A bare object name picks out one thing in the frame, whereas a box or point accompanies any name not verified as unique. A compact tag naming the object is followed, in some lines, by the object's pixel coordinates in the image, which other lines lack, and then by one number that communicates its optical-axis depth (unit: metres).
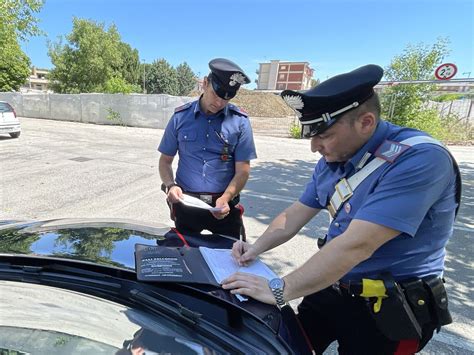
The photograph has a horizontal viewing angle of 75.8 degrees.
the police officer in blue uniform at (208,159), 2.33
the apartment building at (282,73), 75.62
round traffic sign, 10.12
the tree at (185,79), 43.78
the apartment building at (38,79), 74.99
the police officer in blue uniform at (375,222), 0.95
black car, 0.96
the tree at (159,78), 40.50
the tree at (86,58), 23.51
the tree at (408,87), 10.84
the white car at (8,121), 9.85
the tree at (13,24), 9.58
